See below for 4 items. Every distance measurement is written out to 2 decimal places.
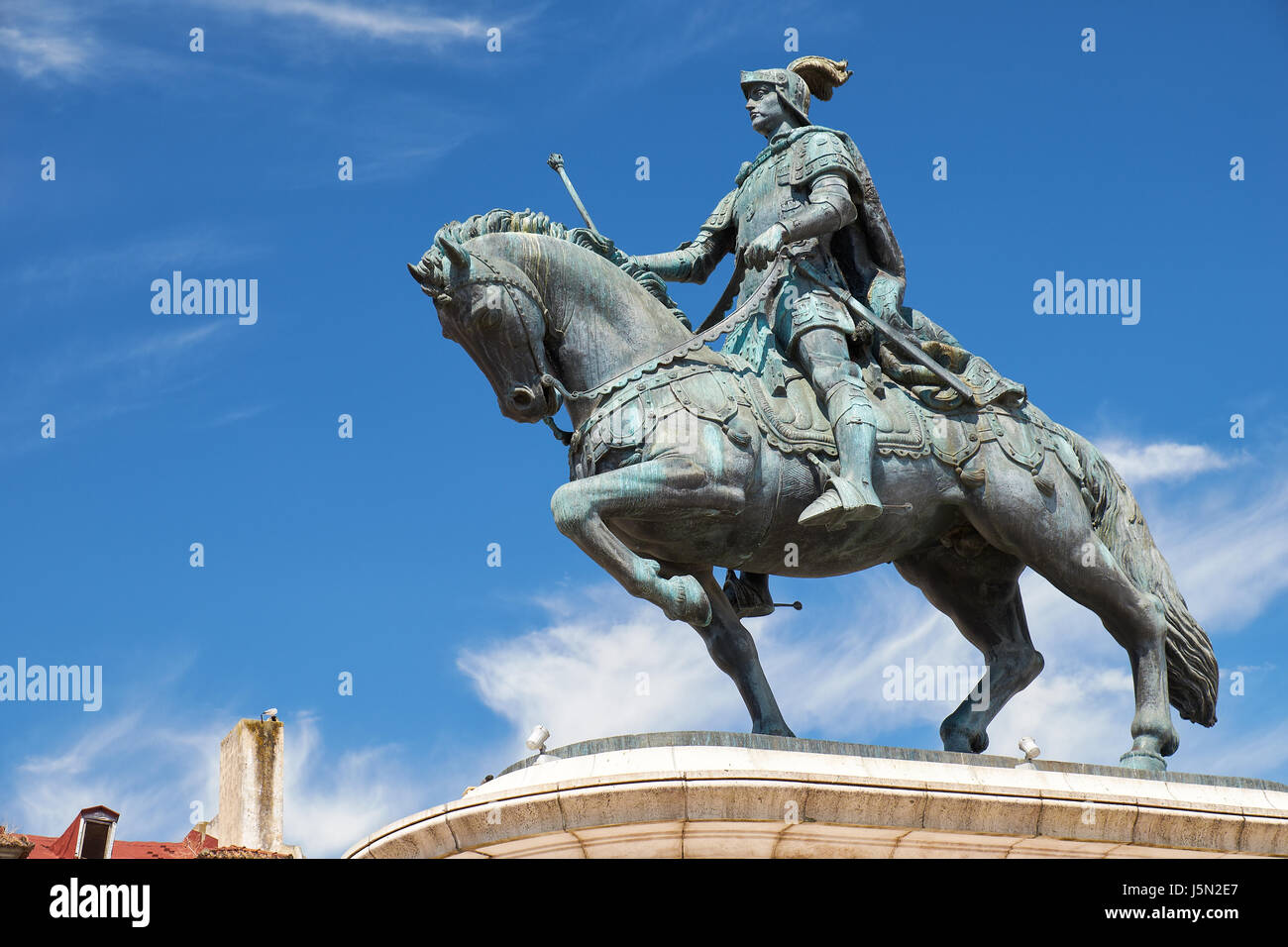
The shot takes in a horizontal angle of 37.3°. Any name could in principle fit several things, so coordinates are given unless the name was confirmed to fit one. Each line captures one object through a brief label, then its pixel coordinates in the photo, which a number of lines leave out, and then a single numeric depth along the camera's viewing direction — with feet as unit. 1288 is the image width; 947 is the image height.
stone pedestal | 33.24
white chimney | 90.02
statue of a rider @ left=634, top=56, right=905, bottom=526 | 38.22
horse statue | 37.40
